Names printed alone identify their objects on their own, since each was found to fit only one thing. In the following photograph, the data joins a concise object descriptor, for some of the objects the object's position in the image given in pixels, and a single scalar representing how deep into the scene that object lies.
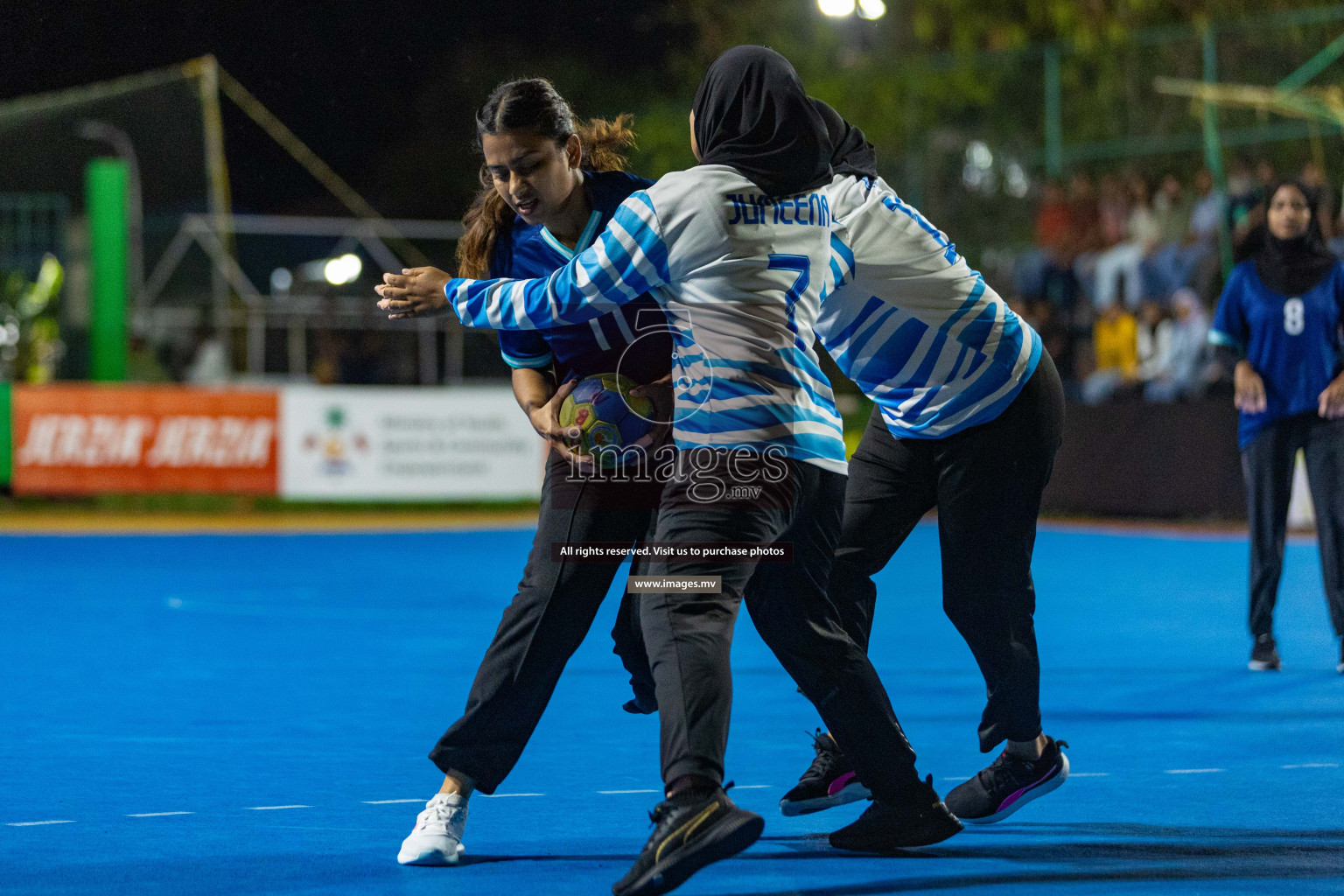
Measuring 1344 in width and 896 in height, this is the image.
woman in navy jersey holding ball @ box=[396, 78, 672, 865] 7.71
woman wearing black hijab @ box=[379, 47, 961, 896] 6.96
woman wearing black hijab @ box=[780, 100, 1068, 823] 8.12
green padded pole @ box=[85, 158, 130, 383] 37.69
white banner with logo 34.00
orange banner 33.59
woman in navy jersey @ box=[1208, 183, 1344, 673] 14.14
